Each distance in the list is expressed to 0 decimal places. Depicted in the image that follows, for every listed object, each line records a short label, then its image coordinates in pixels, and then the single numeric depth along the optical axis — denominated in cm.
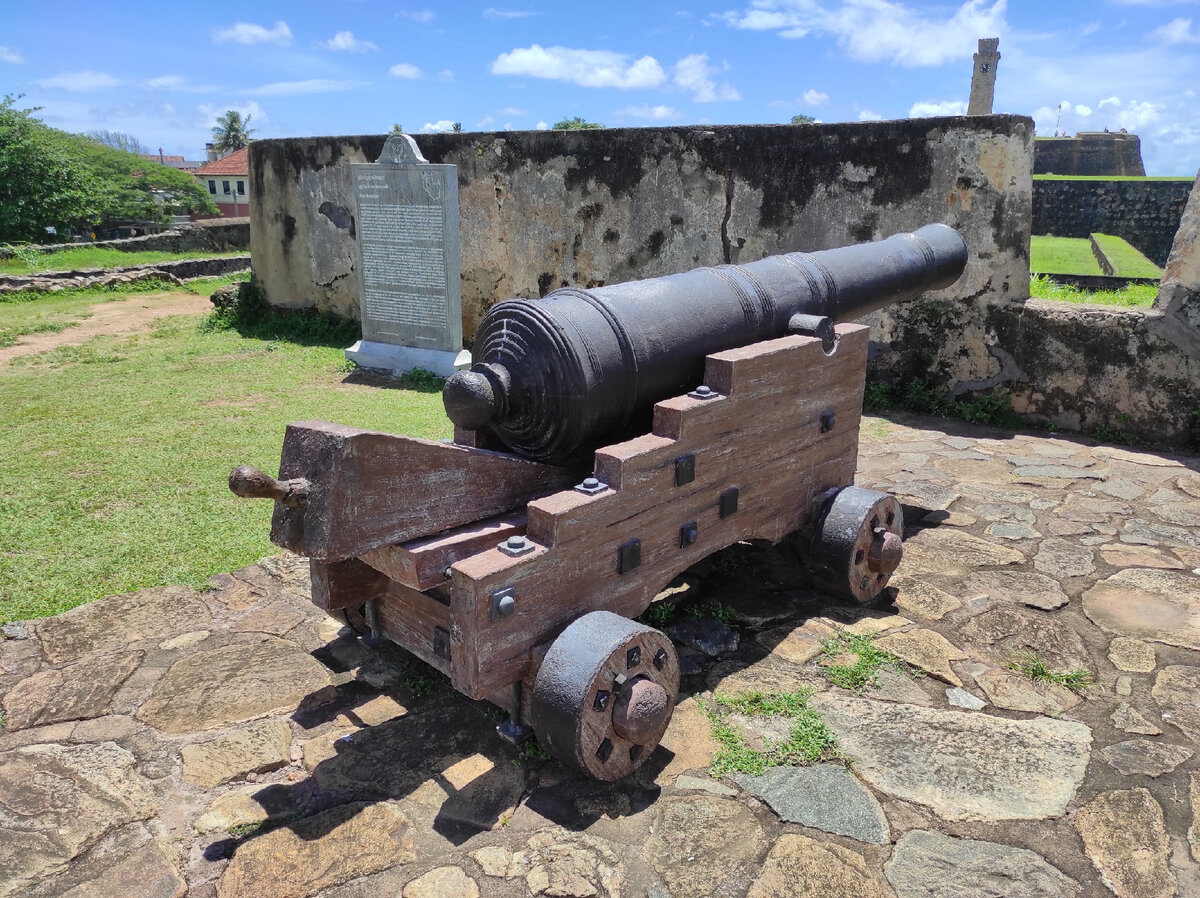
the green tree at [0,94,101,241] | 2019
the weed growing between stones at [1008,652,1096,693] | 269
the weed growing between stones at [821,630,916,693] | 269
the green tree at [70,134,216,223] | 3263
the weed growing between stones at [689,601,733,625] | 307
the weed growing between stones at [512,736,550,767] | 231
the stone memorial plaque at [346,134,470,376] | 723
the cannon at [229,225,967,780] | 208
